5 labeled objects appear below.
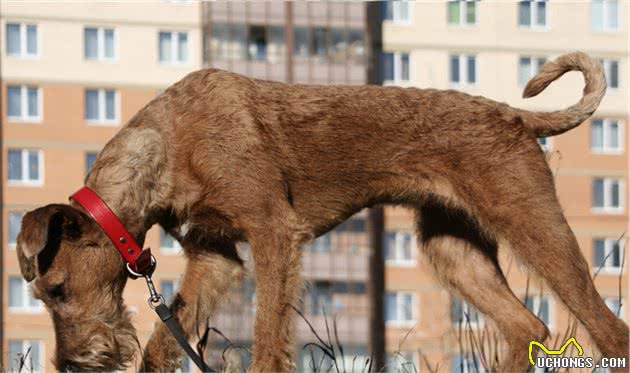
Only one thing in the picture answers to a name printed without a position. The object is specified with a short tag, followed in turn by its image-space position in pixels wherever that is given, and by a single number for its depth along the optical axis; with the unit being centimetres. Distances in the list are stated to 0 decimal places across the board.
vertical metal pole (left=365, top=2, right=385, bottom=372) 4519
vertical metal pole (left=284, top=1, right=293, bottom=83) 4228
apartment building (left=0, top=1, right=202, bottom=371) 4378
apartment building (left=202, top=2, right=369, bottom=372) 4203
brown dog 572
